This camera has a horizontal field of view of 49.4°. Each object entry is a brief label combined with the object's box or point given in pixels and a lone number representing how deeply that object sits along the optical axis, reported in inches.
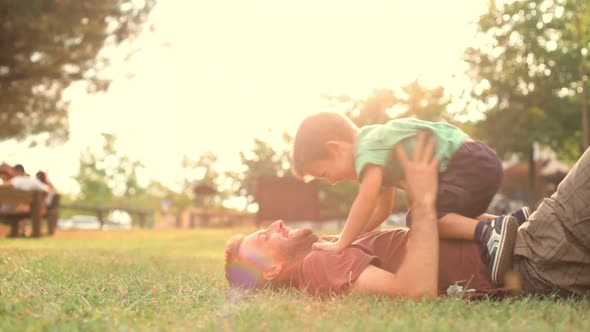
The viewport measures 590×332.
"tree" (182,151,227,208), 2591.0
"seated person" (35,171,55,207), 634.8
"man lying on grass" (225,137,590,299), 124.5
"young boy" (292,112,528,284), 131.7
